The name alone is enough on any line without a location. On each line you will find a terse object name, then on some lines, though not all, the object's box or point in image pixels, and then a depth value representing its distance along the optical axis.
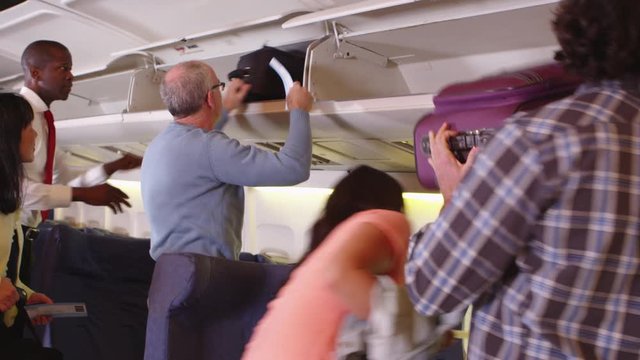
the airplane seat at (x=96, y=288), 2.23
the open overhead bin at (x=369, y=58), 1.66
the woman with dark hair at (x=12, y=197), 1.91
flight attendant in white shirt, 2.24
